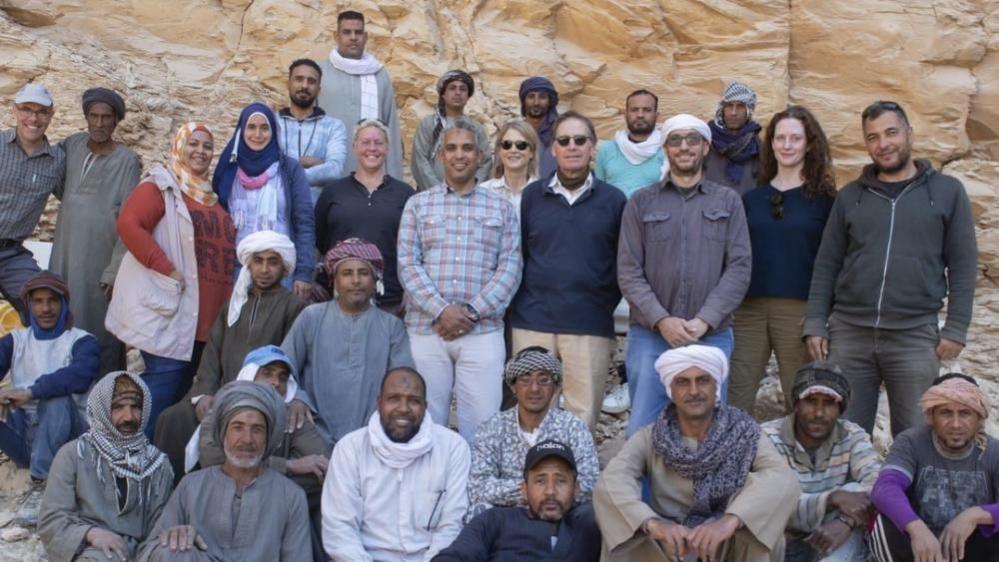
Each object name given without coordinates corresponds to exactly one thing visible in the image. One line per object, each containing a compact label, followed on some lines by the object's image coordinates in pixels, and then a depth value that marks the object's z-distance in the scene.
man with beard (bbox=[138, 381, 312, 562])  5.20
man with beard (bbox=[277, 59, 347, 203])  7.18
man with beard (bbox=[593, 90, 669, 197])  6.89
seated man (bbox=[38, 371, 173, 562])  5.27
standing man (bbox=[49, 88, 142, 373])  6.93
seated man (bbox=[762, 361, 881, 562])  5.21
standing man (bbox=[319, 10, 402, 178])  7.74
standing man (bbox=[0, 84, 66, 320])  6.99
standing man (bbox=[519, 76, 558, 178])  7.19
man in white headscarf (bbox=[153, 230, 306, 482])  5.97
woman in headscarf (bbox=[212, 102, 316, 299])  6.62
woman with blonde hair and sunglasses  6.45
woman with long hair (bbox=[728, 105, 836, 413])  6.07
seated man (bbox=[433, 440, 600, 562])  5.11
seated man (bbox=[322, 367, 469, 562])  5.36
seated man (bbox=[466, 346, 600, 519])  5.39
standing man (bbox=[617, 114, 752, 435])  5.65
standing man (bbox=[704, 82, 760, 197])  6.70
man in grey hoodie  5.68
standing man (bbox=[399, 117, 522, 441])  6.00
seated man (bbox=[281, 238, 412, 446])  5.93
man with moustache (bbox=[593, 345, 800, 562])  4.83
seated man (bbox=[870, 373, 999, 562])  4.93
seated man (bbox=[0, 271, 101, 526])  6.30
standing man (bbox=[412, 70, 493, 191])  7.36
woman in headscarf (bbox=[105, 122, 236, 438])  6.45
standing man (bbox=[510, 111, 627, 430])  5.98
